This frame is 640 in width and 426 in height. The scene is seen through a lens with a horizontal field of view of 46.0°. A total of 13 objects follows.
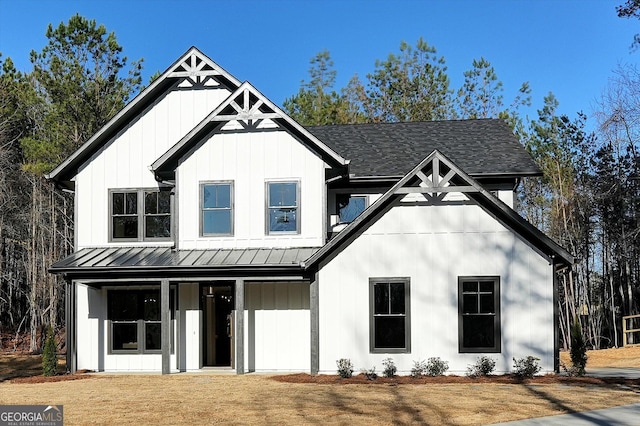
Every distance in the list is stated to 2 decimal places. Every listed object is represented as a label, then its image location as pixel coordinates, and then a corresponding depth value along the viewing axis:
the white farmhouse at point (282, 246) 17.94
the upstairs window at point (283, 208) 19.66
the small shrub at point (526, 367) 17.28
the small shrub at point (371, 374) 17.42
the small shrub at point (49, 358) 19.20
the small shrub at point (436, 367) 17.64
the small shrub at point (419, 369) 17.70
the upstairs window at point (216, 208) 19.89
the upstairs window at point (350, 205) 20.98
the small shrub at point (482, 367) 17.62
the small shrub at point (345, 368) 17.69
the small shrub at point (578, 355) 17.36
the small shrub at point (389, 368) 17.72
